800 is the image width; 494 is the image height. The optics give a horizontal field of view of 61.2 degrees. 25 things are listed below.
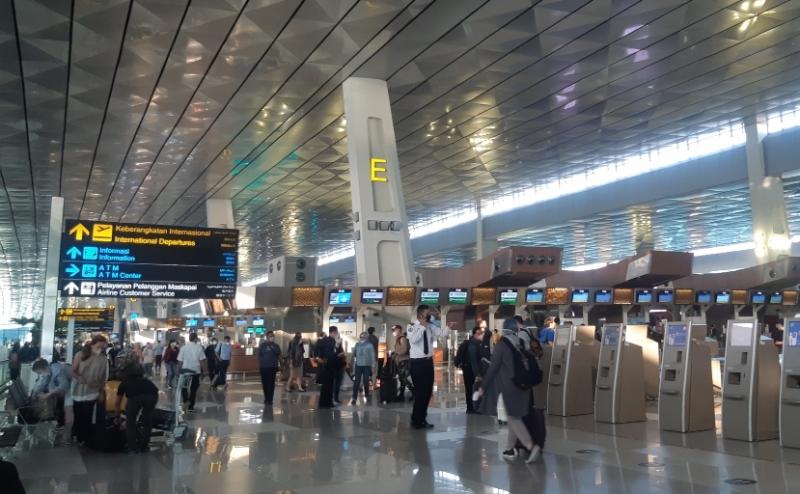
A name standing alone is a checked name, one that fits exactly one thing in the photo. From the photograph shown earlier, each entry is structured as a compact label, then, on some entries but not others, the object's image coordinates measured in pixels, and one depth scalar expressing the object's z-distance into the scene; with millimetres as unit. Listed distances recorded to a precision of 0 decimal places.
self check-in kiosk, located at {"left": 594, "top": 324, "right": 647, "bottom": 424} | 9945
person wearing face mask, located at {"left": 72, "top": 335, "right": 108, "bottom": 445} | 9359
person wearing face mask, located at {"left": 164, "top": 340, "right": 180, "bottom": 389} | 17438
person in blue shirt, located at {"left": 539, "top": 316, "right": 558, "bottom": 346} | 15035
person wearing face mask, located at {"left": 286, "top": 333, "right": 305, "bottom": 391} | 17453
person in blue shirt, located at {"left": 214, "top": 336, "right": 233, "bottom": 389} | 19812
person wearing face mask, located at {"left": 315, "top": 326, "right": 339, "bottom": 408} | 13539
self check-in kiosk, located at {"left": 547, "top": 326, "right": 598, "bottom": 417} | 10898
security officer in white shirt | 10008
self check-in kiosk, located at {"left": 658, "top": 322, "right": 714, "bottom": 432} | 9016
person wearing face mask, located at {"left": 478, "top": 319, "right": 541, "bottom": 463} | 7234
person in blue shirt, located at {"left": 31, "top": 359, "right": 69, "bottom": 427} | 10648
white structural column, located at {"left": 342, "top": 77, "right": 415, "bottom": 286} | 16891
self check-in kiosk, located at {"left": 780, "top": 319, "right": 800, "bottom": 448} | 7664
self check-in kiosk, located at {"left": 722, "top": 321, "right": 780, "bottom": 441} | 8234
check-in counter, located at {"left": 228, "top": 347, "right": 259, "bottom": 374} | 26875
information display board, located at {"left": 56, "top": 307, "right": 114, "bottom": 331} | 28475
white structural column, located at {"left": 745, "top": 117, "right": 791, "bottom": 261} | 25875
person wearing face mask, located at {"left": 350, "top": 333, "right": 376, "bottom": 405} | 14422
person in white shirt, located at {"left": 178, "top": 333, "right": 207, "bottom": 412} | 13203
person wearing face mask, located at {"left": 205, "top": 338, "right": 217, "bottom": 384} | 20062
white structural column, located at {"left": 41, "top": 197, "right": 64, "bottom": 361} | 11711
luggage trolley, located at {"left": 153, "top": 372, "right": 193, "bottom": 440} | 9312
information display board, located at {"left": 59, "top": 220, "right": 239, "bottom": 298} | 11180
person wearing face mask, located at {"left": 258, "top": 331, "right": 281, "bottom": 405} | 14406
